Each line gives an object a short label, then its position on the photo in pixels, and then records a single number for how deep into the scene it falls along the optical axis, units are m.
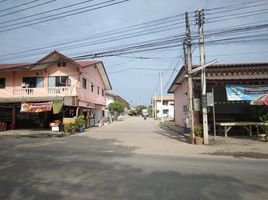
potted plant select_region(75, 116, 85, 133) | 24.09
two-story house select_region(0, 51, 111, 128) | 24.62
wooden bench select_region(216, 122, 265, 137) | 17.86
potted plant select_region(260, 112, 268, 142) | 15.63
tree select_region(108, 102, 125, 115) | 52.83
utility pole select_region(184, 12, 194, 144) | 15.46
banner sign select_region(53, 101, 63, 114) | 23.30
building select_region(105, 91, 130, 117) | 60.60
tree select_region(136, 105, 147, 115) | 109.29
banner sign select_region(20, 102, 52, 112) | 23.55
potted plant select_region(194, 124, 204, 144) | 15.95
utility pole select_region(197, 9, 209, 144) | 15.33
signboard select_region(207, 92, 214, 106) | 15.26
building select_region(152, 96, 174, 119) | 72.18
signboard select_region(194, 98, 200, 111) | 15.88
